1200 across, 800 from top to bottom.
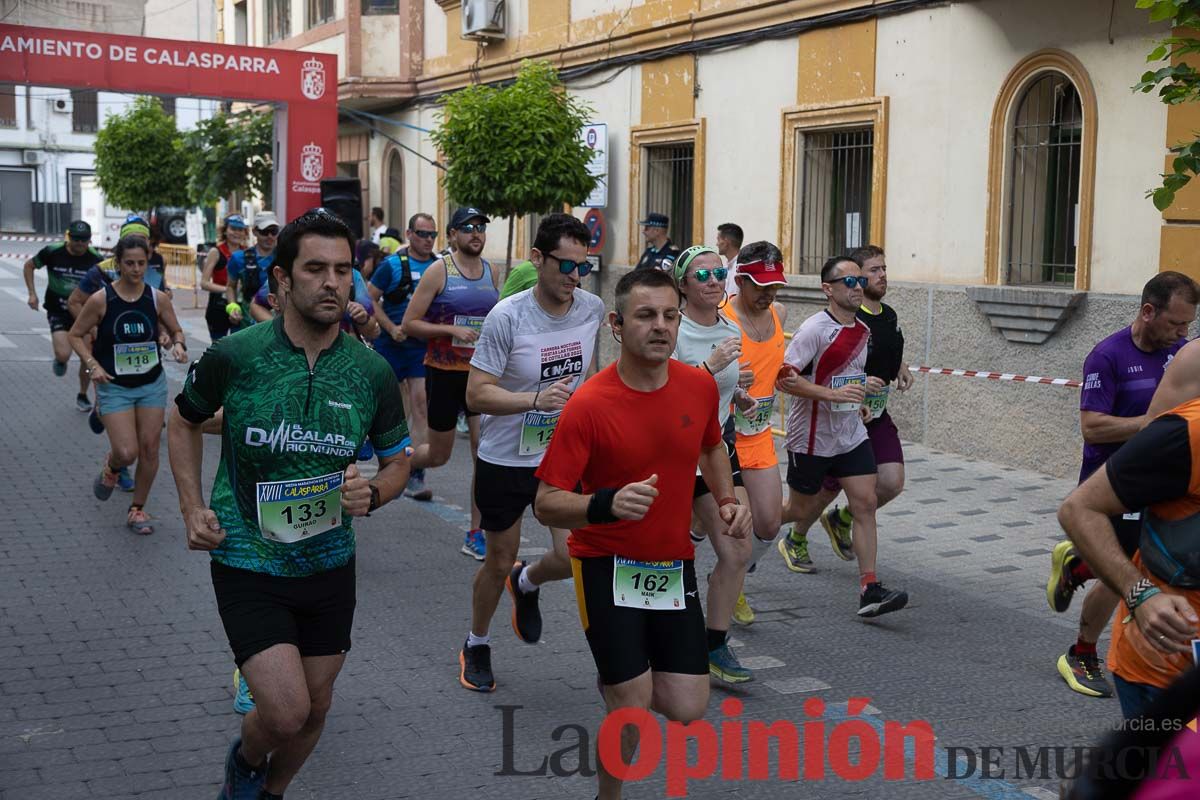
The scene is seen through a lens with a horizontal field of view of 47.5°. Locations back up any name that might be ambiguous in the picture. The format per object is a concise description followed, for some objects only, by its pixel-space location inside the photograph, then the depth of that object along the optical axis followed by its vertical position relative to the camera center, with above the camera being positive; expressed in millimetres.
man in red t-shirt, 4203 -841
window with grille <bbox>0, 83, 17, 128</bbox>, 63750 +5791
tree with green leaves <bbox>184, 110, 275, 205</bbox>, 26875 +1666
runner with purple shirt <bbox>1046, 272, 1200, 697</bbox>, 5895 -603
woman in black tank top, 8867 -801
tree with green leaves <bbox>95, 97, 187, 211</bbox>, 34625 +1990
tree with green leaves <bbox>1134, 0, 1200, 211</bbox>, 6426 +806
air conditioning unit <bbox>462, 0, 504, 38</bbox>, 21141 +3444
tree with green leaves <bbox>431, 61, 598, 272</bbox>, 16031 +1062
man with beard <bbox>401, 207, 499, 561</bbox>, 8578 -493
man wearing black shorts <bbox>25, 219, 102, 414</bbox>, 14406 -414
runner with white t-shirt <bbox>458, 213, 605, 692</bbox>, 5863 -660
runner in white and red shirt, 7113 -801
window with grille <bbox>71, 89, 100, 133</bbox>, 65625 +5789
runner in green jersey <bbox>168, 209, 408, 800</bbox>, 4039 -726
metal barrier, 33844 -702
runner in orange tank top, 6523 -741
